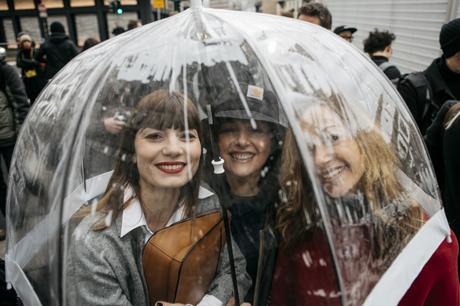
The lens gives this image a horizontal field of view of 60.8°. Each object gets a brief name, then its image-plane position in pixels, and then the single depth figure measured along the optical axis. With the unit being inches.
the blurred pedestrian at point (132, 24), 296.9
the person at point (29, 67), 295.6
